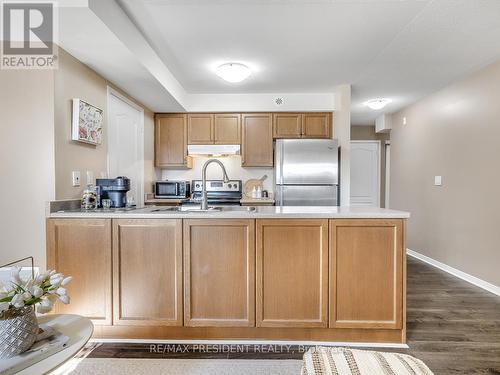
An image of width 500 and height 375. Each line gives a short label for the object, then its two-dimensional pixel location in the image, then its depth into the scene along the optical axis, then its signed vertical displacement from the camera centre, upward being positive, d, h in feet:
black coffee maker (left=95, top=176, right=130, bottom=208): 7.64 -0.19
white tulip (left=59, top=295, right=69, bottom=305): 3.31 -1.37
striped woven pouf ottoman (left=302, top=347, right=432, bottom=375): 3.58 -2.43
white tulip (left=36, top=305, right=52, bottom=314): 3.19 -1.46
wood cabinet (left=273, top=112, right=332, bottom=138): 13.88 +2.83
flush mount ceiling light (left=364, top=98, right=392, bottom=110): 14.31 +4.13
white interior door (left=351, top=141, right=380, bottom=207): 20.02 +0.71
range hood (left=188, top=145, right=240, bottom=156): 13.74 +1.64
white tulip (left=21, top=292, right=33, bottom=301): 3.14 -1.27
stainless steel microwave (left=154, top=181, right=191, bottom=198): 13.64 -0.29
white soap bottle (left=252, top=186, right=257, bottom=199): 14.26 -0.52
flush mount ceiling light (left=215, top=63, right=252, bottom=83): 10.01 +4.07
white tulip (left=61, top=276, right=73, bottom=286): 3.36 -1.19
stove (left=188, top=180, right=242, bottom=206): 14.12 -0.47
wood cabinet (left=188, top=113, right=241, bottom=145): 14.05 +2.74
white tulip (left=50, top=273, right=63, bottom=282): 3.40 -1.15
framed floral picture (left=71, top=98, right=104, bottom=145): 7.47 +1.72
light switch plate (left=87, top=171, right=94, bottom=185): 8.14 +0.16
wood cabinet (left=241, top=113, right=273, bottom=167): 13.97 +2.21
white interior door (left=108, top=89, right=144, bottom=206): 9.77 +1.64
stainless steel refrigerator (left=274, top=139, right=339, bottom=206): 12.49 +0.48
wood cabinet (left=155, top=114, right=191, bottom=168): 14.15 +2.19
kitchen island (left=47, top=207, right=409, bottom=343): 6.44 -2.03
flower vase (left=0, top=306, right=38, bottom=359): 3.12 -1.69
